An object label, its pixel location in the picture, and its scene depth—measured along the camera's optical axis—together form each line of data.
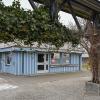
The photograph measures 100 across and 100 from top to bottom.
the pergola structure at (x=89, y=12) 6.49
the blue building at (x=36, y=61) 19.08
